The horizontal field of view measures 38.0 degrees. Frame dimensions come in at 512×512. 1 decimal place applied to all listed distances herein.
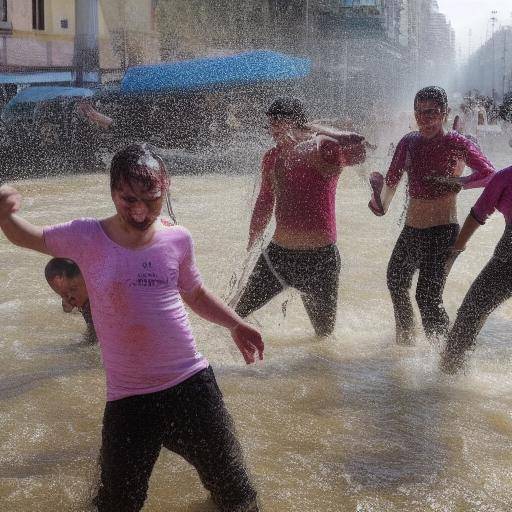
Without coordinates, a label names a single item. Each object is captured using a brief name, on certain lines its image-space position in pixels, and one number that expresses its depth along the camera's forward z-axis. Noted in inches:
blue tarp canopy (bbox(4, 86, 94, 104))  735.7
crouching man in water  151.7
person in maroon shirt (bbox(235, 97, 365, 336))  177.8
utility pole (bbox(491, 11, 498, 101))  3614.2
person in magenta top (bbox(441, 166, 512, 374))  164.4
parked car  737.6
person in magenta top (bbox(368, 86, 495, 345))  186.7
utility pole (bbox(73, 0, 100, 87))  1019.9
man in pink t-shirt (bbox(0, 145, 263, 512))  96.5
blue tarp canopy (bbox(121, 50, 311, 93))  764.6
